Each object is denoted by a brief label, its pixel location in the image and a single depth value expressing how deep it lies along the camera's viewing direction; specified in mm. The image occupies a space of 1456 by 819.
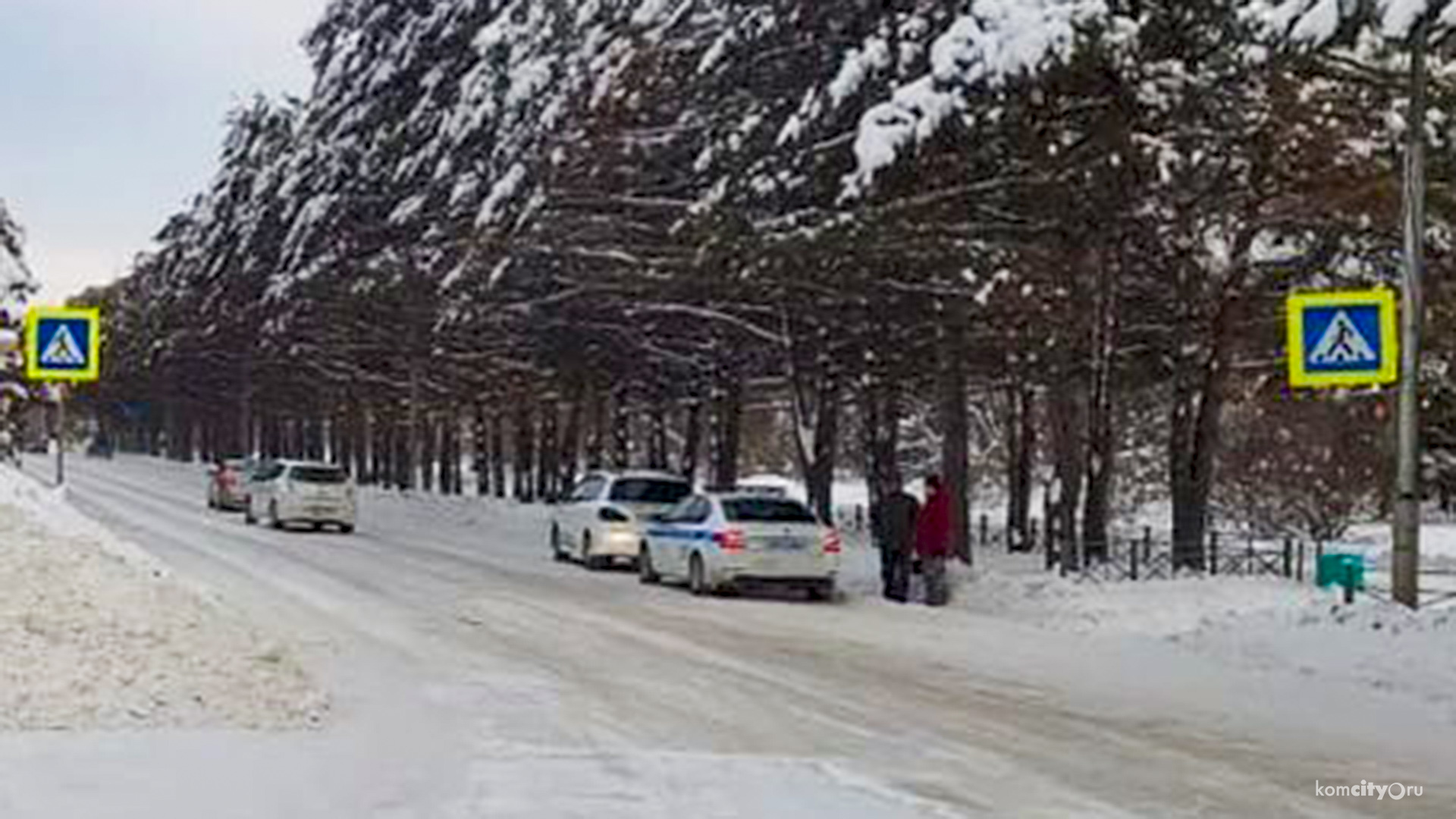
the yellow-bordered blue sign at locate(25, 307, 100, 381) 21555
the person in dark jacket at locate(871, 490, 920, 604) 25031
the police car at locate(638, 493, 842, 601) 25203
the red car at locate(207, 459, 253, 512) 49312
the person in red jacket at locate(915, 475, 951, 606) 24406
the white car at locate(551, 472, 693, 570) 30922
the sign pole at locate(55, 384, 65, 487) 34475
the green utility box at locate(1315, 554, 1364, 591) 23297
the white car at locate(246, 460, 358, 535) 40875
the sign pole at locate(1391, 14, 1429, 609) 17438
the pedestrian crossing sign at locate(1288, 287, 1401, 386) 16422
